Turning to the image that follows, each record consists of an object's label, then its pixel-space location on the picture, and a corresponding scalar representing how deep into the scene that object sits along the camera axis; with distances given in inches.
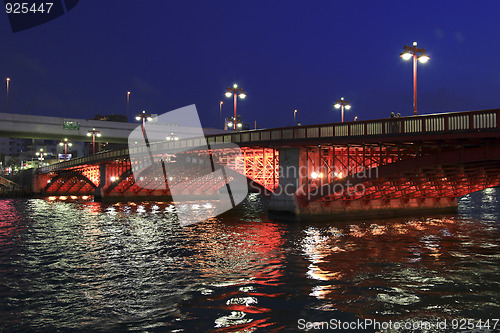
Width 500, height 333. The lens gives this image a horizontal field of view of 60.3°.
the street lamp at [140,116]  2393.0
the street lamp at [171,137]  3788.9
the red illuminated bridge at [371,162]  995.9
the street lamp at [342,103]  1609.3
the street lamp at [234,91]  1669.5
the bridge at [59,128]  3026.6
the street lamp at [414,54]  1051.1
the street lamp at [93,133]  3005.2
